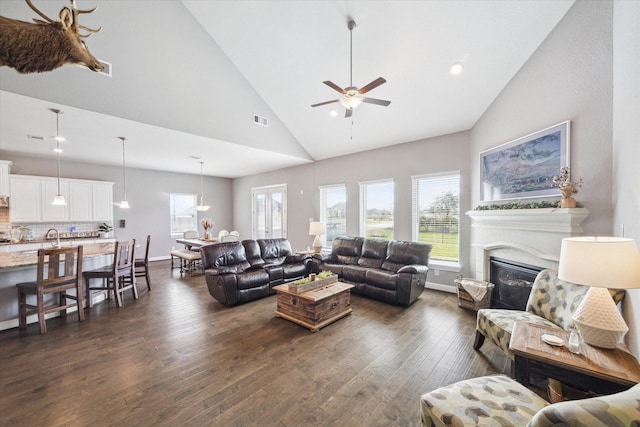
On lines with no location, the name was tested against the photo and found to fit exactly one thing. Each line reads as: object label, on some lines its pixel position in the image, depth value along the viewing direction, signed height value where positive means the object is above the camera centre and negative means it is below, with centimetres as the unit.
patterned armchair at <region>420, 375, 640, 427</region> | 76 -106
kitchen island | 311 -87
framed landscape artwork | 277 +58
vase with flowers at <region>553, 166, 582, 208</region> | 251 +22
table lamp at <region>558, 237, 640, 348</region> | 147 -42
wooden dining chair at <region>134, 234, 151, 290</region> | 480 -110
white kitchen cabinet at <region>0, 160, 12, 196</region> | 512 +74
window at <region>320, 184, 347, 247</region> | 637 -1
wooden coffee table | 318 -132
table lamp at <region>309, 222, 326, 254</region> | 543 -43
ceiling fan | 267 +133
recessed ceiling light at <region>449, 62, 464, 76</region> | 334 +197
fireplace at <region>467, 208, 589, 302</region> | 263 -44
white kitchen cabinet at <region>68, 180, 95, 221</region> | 620 +27
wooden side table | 143 -98
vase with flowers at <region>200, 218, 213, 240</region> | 675 -47
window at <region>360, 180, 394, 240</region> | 549 +1
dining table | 633 -84
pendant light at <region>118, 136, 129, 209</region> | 730 +80
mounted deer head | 182 +132
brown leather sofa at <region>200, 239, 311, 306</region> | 397 -108
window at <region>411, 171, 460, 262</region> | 463 -6
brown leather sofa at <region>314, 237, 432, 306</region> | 393 -108
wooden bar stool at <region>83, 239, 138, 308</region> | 385 -102
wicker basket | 359 -136
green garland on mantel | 275 +4
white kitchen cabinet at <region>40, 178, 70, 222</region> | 584 +23
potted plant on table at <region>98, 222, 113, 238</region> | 678 -52
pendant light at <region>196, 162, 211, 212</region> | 891 +76
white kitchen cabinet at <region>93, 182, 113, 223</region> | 660 +27
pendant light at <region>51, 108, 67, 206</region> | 349 +138
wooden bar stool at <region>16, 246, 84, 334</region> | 306 -98
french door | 788 -3
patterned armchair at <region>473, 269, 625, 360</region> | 212 -99
